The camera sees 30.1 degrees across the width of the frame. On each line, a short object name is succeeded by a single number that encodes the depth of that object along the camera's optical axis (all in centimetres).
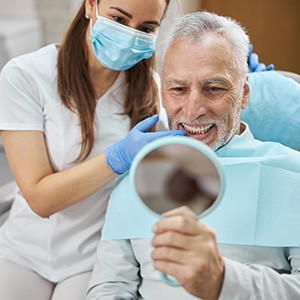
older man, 128
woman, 156
